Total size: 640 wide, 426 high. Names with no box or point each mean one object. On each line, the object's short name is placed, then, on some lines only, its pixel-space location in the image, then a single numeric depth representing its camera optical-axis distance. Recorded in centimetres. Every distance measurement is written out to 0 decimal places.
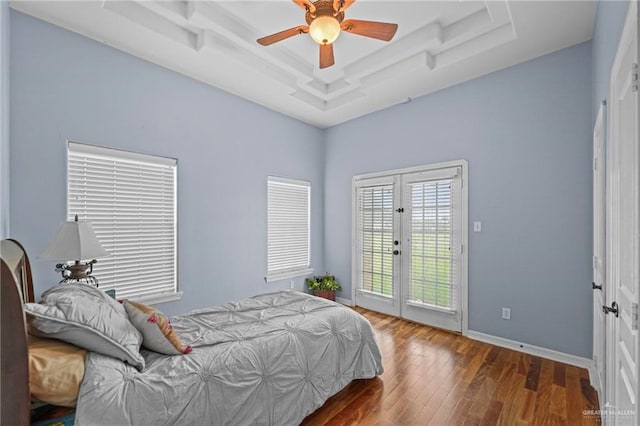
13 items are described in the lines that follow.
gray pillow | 130
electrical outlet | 321
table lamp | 216
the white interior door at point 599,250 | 212
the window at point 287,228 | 440
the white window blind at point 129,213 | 275
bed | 120
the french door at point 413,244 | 362
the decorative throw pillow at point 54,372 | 117
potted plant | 470
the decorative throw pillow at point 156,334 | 169
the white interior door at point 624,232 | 112
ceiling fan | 199
